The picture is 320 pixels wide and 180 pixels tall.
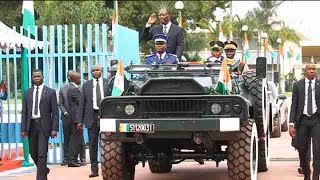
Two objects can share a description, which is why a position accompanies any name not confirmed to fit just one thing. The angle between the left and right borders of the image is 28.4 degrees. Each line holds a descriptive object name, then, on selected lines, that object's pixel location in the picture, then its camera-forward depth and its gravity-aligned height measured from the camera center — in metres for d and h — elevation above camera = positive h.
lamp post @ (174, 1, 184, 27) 26.38 +2.66
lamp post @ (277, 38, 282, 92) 51.12 +2.19
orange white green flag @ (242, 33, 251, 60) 24.34 +0.89
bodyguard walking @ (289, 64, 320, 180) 8.93 -0.66
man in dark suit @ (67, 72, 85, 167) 12.09 -1.05
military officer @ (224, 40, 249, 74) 11.18 +0.34
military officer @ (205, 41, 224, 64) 10.52 +0.26
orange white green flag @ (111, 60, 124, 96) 8.55 -0.18
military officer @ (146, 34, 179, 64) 9.89 +0.22
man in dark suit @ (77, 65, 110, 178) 10.66 -0.65
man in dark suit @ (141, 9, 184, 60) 11.27 +0.66
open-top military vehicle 8.10 -0.70
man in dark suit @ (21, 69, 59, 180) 9.23 -0.74
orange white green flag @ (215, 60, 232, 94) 8.13 -0.16
